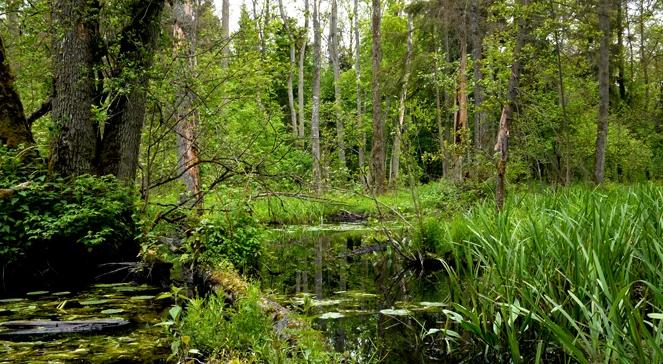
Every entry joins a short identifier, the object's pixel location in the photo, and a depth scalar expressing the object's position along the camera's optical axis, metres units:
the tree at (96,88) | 7.16
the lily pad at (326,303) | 5.32
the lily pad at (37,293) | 5.80
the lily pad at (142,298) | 5.56
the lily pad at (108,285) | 6.29
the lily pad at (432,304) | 4.70
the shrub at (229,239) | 6.00
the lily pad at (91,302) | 5.23
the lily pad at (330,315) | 4.67
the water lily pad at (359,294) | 5.64
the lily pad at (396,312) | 4.71
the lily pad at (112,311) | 4.87
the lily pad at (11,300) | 5.46
